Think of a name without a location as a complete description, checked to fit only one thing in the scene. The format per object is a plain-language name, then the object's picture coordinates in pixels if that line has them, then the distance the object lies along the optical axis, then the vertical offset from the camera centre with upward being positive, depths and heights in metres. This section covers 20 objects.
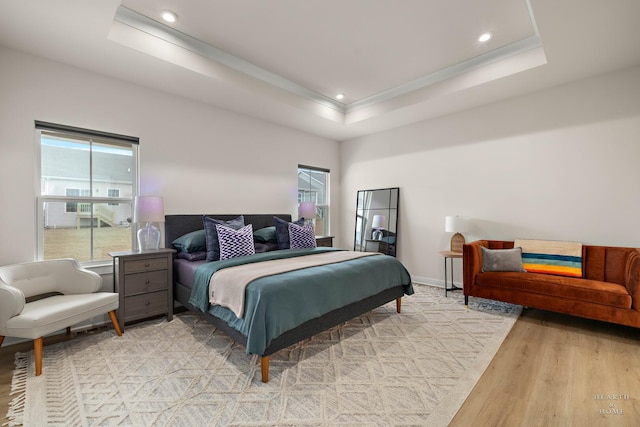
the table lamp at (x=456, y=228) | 4.09 -0.24
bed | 2.05 -0.76
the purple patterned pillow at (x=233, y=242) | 3.24 -0.42
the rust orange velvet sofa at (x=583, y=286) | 2.66 -0.77
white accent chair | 2.14 -0.86
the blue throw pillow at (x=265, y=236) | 4.05 -0.41
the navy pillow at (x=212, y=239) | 3.27 -0.38
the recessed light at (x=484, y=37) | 2.97 +1.86
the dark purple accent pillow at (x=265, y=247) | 3.88 -0.55
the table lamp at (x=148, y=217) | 3.15 -0.13
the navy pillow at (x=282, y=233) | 4.02 -0.36
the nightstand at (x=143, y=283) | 2.87 -0.83
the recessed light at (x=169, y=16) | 2.62 +1.79
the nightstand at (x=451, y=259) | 3.98 -0.72
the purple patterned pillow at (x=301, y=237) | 3.96 -0.40
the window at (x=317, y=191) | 5.46 +0.36
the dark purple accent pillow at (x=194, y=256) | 3.33 -0.59
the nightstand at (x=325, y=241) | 5.07 -0.59
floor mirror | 5.13 -0.20
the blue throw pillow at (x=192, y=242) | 3.39 -0.44
